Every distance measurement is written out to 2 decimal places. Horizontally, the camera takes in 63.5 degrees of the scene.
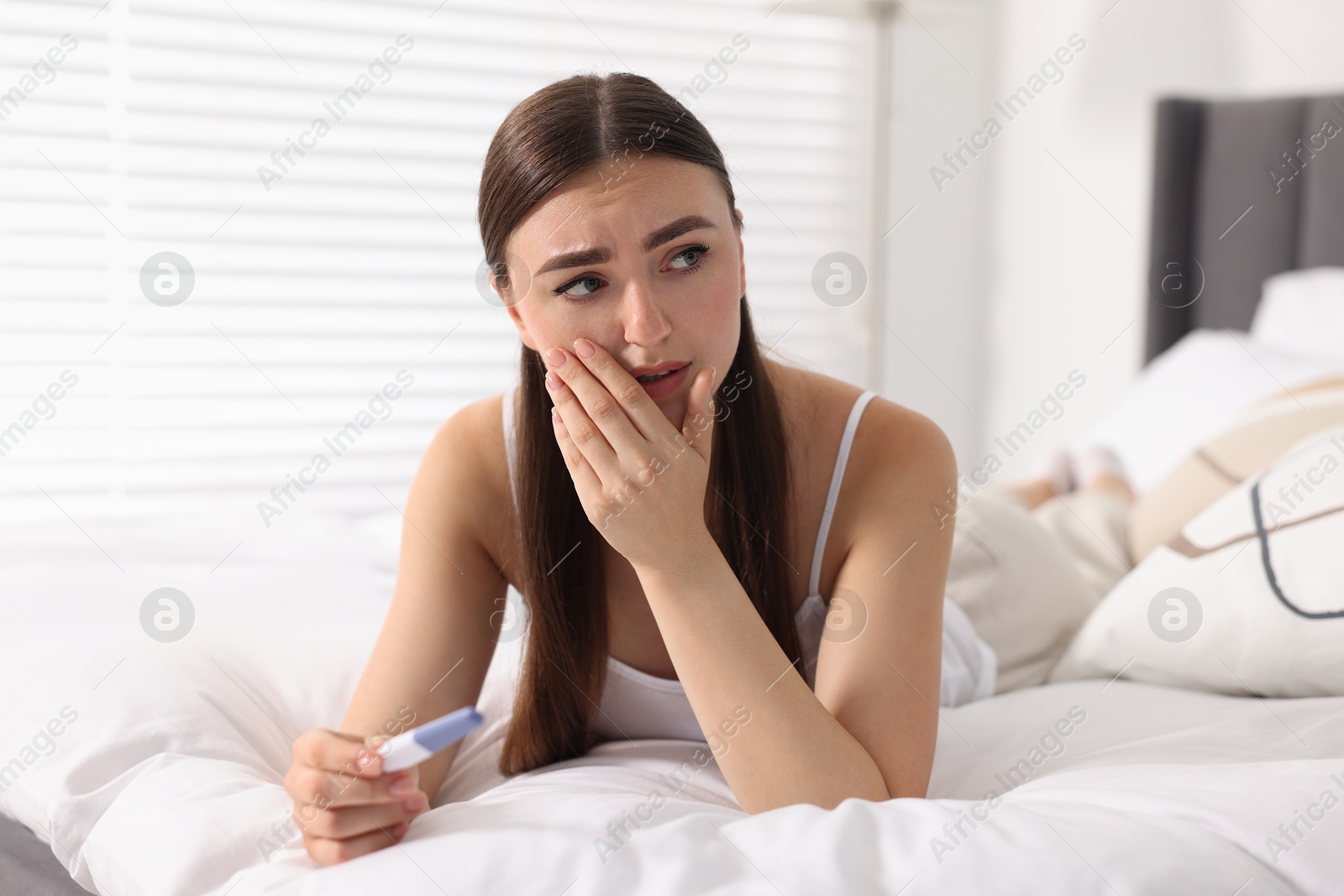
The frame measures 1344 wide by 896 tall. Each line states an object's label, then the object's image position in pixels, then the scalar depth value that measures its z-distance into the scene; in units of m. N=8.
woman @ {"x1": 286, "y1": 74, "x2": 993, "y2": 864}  0.80
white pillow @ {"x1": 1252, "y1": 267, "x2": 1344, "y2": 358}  1.80
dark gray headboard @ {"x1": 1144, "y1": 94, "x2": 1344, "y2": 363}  2.01
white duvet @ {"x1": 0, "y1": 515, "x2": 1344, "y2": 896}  0.60
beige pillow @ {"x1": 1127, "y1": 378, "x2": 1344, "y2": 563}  1.36
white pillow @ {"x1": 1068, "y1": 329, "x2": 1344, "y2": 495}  1.75
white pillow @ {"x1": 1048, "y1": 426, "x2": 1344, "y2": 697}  1.04
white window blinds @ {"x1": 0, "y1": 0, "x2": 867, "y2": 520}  2.27
